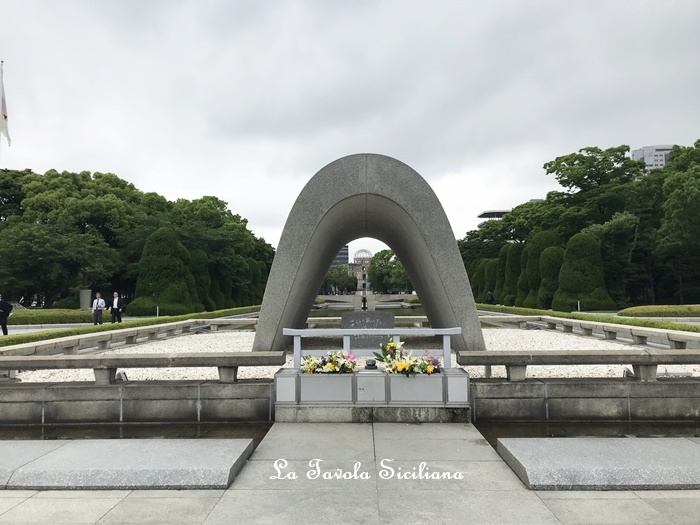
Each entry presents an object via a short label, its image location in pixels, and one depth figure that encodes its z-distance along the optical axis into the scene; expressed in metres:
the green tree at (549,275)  30.95
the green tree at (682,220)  29.84
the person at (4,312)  15.70
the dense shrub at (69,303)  33.44
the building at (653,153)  156.52
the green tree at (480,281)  45.53
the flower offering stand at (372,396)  6.28
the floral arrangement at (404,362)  6.37
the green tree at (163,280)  29.20
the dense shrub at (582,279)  28.14
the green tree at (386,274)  85.50
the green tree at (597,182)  39.03
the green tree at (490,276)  42.80
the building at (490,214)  162.12
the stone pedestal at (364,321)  13.15
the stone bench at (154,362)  6.82
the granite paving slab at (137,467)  4.29
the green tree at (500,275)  39.89
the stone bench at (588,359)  6.71
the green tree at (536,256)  33.19
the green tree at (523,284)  34.94
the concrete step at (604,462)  4.19
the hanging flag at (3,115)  15.21
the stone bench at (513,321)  21.78
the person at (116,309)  20.25
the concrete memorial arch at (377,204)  9.55
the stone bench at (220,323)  21.47
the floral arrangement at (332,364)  6.50
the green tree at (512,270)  37.78
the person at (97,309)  19.00
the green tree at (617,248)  34.50
